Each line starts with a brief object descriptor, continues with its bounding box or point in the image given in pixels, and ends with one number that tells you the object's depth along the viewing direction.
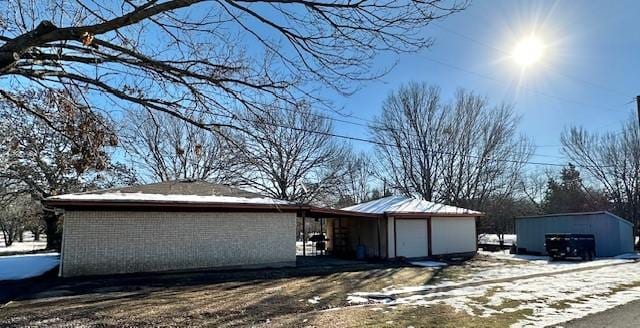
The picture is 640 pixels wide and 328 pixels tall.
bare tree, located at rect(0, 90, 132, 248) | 6.39
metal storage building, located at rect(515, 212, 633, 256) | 24.88
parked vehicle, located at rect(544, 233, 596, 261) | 21.92
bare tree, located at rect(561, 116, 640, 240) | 33.75
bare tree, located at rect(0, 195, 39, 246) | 27.33
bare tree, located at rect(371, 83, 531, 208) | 33.00
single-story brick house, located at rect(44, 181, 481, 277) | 14.06
